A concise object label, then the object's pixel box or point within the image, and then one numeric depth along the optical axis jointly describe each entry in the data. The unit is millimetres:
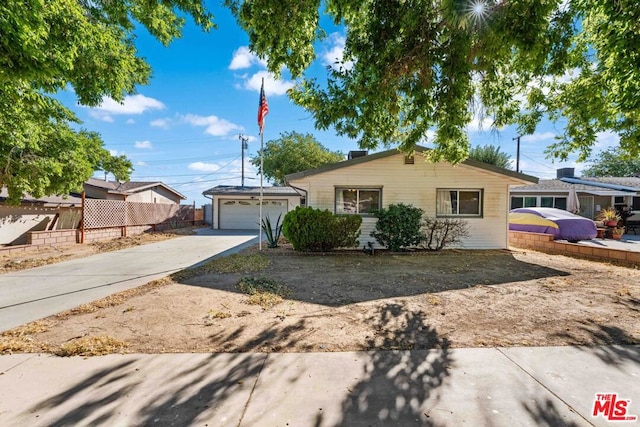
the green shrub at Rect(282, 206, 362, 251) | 9217
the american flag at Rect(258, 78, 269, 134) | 9719
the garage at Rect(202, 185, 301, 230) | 20156
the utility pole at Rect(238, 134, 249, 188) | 33562
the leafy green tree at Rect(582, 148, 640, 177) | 34750
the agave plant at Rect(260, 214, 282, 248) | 10654
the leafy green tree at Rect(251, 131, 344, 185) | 27969
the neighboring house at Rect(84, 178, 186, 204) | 19078
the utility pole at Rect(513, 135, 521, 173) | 29266
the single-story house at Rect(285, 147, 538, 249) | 10273
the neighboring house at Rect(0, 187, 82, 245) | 11352
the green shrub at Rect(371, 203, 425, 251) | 9508
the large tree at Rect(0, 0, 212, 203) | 2926
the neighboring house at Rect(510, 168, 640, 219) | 16953
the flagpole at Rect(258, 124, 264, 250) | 10029
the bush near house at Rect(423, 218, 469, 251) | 10055
